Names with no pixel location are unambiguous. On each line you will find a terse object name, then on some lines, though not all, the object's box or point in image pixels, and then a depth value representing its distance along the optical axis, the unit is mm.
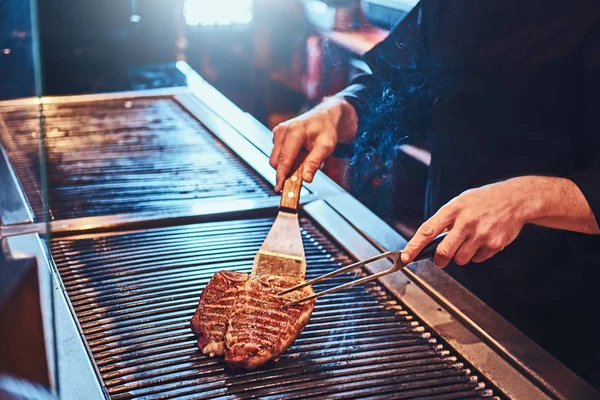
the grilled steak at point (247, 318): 1799
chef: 1917
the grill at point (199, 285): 1784
